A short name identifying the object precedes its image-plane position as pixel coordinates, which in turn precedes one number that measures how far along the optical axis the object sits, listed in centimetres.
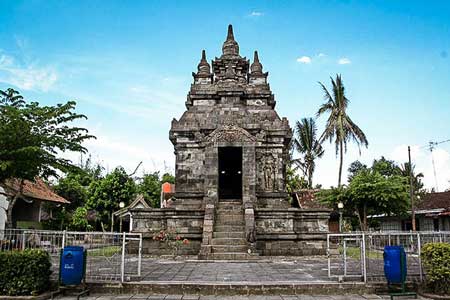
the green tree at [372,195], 2280
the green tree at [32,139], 1099
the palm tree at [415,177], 4250
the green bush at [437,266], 820
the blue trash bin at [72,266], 830
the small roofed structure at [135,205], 2692
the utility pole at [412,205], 2344
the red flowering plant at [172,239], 1496
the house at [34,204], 2464
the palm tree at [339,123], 3180
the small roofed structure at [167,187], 3842
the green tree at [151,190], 4166
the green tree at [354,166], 5573
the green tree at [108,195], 3180
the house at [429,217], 2552
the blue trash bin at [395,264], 829
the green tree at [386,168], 4402
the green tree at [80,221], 2787
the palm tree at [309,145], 4037
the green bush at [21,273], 795
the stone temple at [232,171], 1588
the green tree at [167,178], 5410
